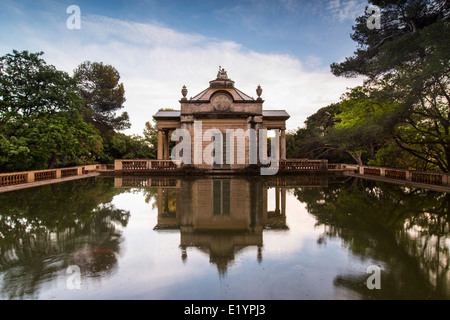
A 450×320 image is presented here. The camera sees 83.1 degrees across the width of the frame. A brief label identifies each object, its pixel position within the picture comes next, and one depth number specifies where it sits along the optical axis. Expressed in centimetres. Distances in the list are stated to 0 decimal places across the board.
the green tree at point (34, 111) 1562
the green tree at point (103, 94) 3316
